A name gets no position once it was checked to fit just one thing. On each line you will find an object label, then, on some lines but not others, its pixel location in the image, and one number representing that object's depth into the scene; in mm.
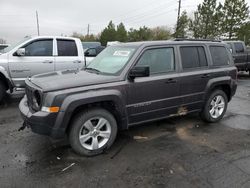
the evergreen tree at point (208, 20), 26196
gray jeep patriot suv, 2753
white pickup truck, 5341
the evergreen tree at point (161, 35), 34447
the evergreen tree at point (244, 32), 25572
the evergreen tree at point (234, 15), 25360
